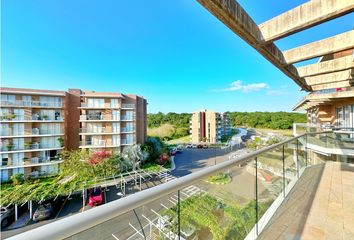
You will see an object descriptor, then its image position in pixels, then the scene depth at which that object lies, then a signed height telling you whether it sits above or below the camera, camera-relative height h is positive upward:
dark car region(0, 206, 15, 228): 9.34 -5.49
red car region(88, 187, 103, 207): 10.22 -4.85
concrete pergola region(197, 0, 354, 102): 1.90 +1.25
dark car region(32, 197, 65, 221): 9.50 -5.30
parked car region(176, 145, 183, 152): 26.29 -4.63
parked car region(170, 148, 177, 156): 23.50 -4.61
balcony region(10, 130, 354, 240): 0.67 -0.73
